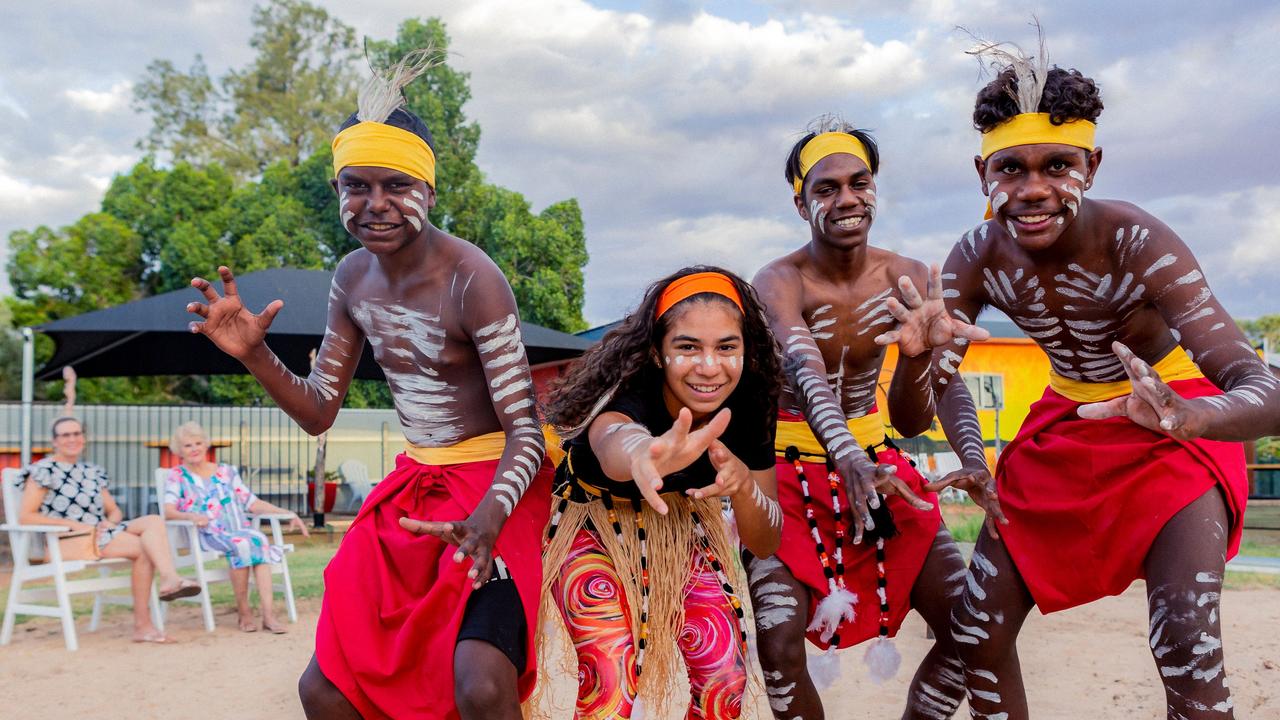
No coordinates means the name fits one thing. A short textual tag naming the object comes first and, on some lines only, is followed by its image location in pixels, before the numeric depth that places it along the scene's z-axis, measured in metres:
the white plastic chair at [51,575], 6.31
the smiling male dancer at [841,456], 2.99
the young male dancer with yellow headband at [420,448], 2.61
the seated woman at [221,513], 6.84
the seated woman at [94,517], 6.52
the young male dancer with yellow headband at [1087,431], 2.58
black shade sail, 9.62
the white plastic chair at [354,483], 13.97
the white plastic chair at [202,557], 6.82
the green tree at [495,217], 19.66
